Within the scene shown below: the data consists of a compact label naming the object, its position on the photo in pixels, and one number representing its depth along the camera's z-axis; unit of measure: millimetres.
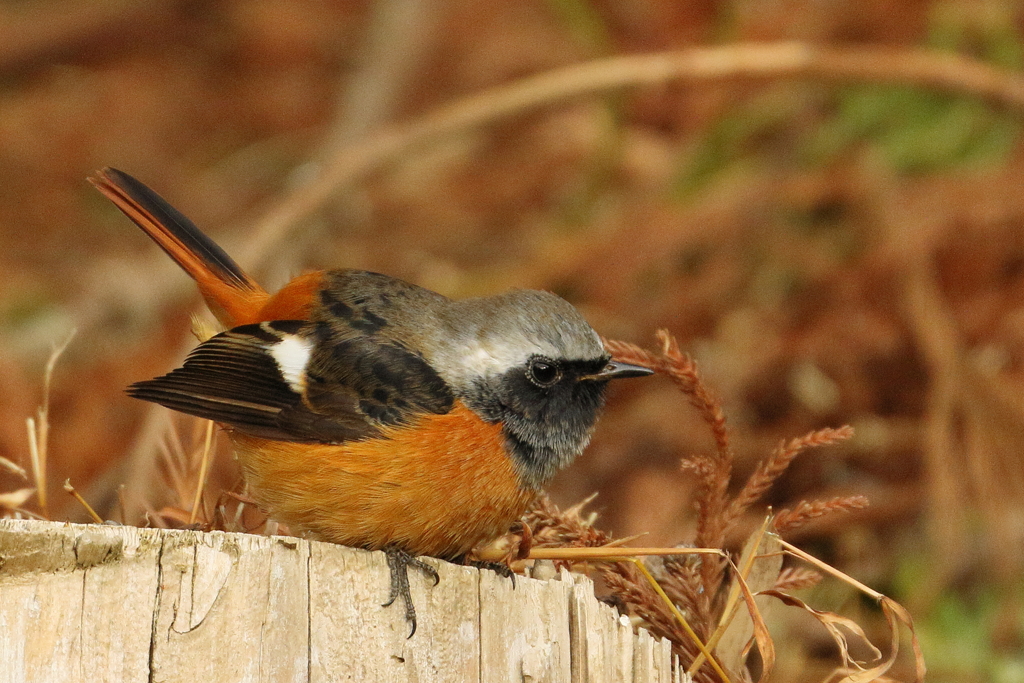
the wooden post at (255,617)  4789
